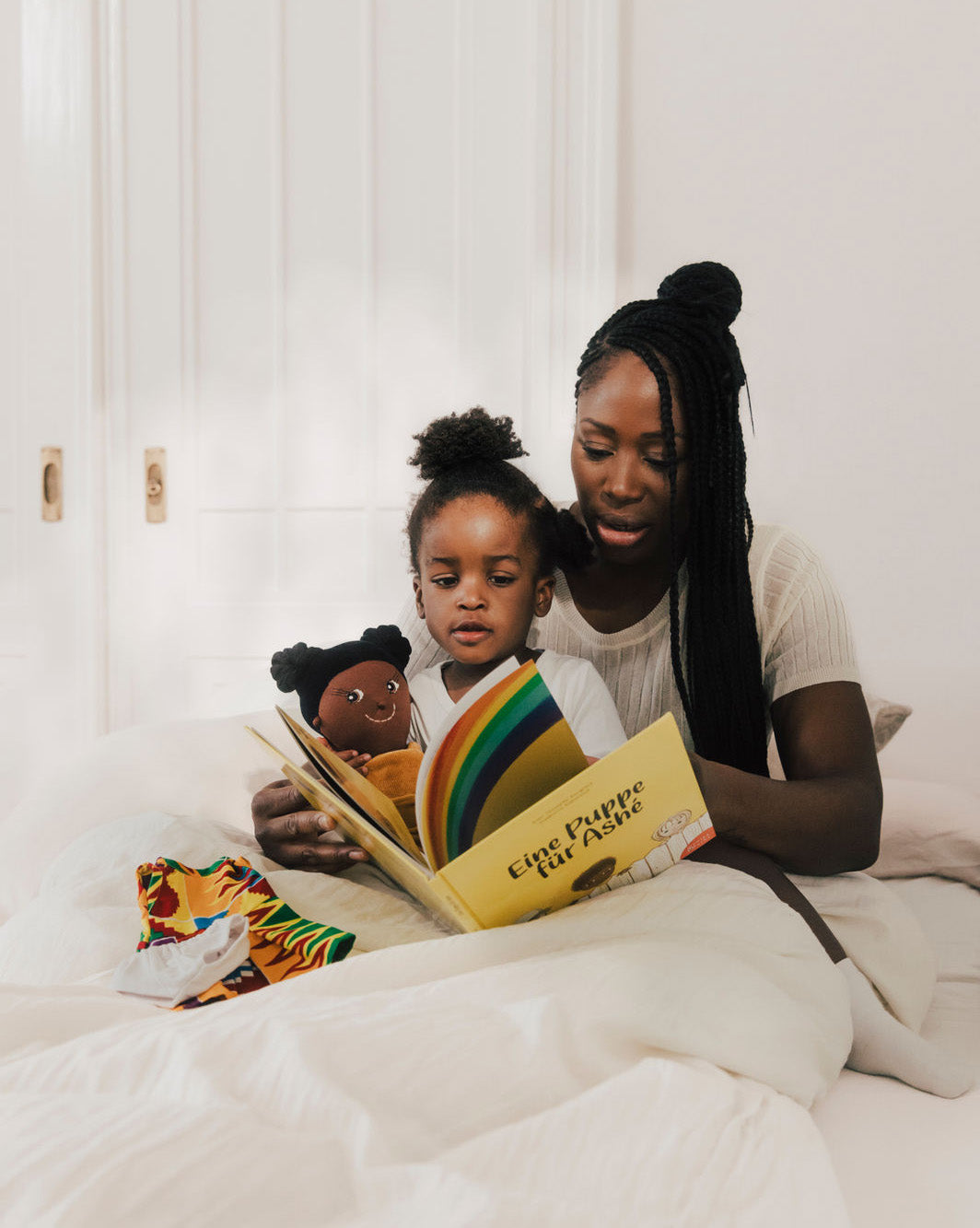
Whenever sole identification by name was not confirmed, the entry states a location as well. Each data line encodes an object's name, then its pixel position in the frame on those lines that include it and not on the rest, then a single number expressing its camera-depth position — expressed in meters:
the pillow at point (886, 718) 1.11
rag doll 1.00
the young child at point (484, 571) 1.03
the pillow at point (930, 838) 1.09
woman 0.96
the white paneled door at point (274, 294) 1.92
